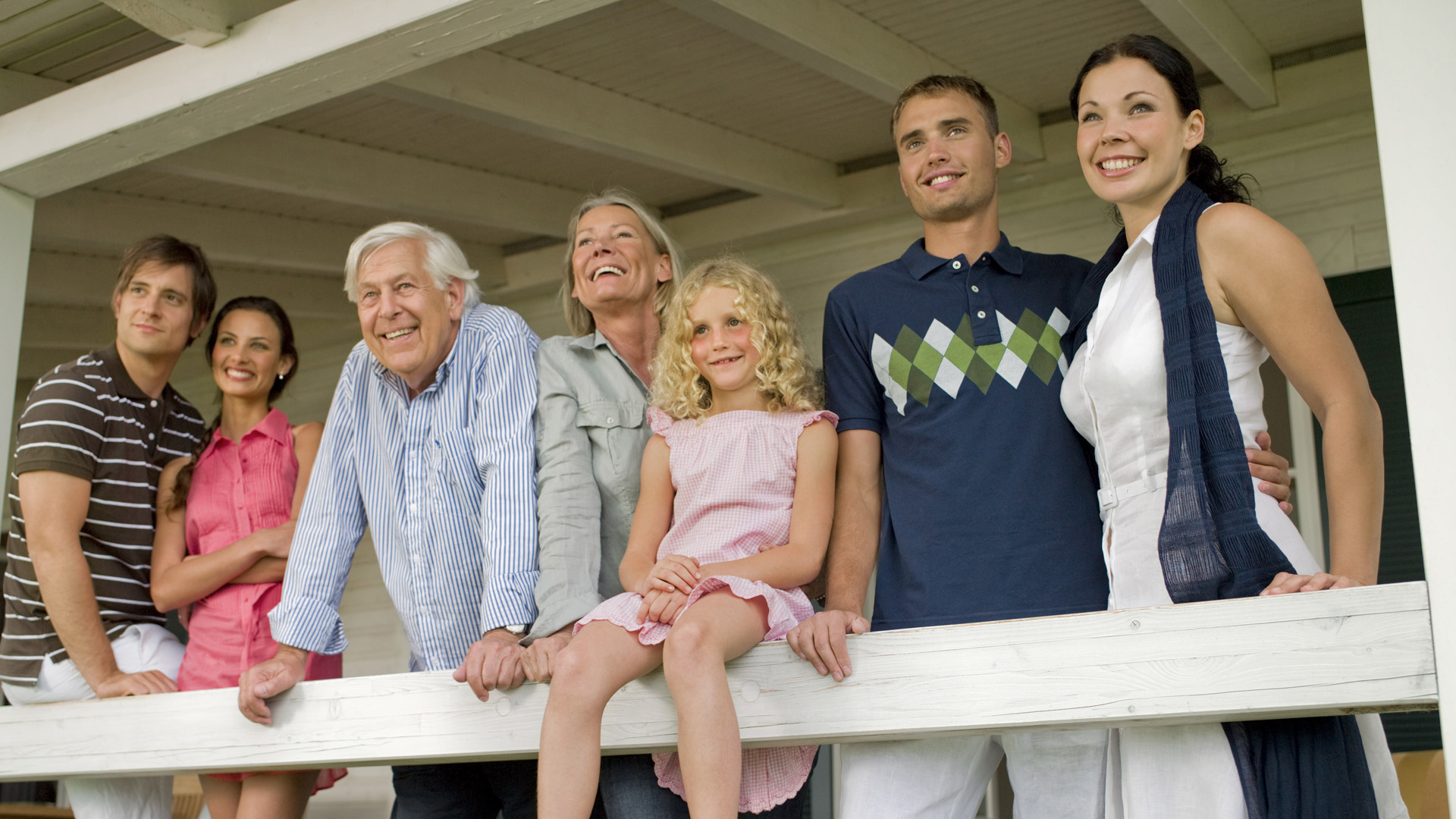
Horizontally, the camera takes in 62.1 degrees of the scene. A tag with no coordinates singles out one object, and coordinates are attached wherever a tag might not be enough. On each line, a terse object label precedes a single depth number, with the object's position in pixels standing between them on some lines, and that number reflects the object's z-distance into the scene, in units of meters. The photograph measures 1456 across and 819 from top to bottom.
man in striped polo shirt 2.88
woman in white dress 1.72
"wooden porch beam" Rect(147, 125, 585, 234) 4.18
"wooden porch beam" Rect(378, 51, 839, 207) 3.69
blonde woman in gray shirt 2.31
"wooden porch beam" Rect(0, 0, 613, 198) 2.52
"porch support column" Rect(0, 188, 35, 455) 3.30
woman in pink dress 2.95
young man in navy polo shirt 2.16
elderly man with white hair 2.54
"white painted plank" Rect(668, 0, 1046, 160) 3.27
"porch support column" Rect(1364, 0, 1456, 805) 1.62
